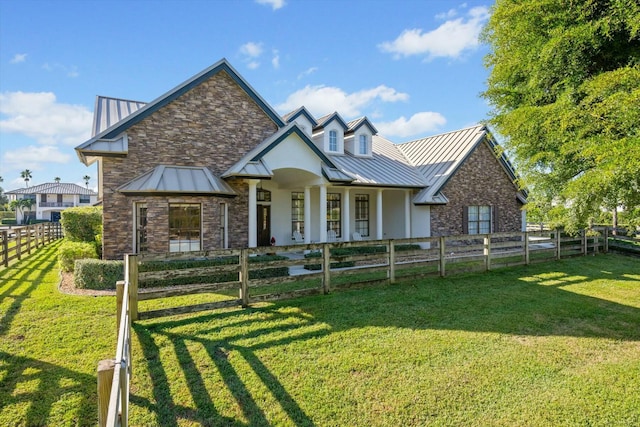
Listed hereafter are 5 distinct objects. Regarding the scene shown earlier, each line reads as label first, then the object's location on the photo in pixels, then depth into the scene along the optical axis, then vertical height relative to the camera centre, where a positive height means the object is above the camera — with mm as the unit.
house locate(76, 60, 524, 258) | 11883 +1873
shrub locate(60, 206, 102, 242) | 16609 -59
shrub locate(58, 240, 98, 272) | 11672 -1048
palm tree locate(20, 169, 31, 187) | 91106 +12568
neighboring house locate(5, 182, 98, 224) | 63312 +4673
